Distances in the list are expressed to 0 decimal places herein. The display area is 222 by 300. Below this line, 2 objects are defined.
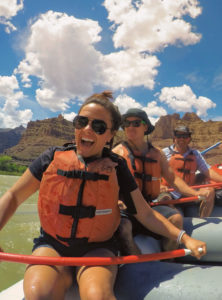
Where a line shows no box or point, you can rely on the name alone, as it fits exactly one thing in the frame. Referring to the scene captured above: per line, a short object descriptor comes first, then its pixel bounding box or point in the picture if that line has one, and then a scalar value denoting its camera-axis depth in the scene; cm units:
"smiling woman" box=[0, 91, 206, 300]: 125
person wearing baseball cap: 328
